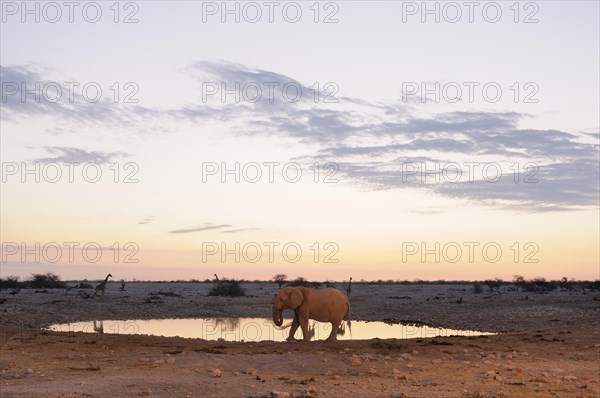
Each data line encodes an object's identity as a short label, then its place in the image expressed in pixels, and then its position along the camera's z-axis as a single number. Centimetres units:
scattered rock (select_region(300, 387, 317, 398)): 1166
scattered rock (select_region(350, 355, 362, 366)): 1534
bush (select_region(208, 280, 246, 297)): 5751
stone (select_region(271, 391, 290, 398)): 1129
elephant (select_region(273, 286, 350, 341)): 2372
